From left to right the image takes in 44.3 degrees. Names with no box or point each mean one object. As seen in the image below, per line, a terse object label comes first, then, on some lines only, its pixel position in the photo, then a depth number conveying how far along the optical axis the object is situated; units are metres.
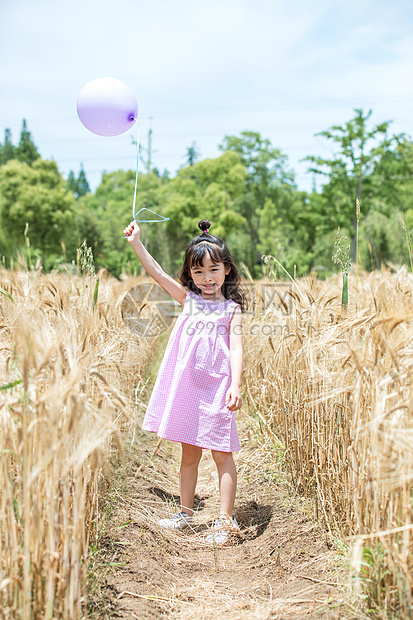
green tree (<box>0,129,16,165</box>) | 48.34
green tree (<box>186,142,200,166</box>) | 36.50
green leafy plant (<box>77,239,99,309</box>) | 2.60
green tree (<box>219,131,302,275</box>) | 31.31
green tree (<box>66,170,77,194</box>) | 72.36
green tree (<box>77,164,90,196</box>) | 77.36
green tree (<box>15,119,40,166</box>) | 41.81
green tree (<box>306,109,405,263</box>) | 15.40
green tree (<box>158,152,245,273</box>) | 22.67
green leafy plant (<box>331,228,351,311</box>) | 2.18
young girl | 2.19
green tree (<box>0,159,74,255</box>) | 20.36
